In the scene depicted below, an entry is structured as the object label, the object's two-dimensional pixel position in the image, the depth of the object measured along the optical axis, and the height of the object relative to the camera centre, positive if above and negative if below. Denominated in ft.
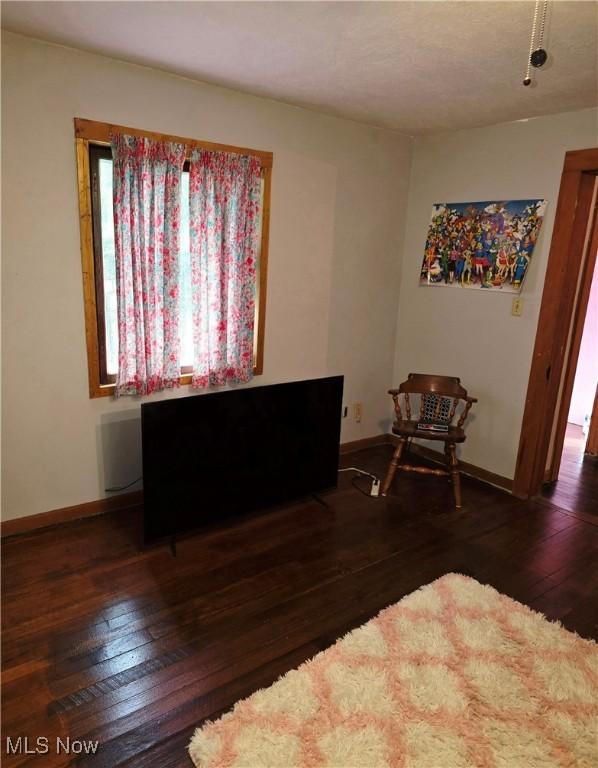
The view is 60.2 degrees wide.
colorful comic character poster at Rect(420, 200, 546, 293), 10.93 +0.84
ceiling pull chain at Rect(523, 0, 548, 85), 5.89 +3.09
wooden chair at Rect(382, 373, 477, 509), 10.96 -3.06
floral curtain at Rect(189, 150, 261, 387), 9.67 +0.15
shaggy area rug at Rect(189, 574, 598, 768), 5.46 -4.90
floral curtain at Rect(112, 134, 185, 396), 8.81 +0.13
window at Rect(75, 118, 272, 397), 8.54 +0.21
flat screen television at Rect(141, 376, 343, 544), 8.48 -3.23
